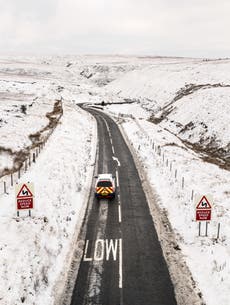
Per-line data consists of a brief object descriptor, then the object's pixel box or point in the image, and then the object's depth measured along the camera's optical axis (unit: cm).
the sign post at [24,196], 1855
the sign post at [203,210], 1866
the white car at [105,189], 2634
